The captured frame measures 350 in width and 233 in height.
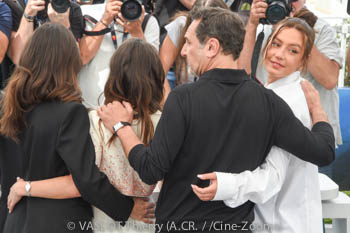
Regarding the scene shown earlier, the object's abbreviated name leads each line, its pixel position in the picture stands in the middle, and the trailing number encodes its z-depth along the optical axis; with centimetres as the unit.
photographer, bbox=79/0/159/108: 638
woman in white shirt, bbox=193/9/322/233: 375
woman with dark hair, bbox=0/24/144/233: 406
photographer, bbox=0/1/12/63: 647
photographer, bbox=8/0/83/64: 636
